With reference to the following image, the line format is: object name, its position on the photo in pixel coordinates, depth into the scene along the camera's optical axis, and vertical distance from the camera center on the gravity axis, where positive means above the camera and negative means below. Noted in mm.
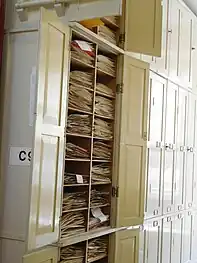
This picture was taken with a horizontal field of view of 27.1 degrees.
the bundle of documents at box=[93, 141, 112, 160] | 3292 +125
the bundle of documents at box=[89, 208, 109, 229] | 3184 -419
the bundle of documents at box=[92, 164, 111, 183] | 3254 -60
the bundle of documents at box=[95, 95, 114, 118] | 3303 +486
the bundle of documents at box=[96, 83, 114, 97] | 3322 +631
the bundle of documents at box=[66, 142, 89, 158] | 2967 +99
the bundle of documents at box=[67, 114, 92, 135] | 2973 +304
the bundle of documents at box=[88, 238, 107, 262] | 3194 -662
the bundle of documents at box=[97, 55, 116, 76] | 3309 +837
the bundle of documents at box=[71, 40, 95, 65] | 2952 +842
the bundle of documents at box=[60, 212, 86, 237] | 2855 -425
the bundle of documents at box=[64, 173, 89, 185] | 2923 -104
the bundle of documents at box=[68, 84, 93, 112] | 2975 +492
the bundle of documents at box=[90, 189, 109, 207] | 3252 -265
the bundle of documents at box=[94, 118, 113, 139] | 3270 +302
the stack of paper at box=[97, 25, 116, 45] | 3262 +1078
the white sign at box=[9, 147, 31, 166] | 2566 +42
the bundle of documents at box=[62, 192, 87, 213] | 2889 -261
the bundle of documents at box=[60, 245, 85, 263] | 2916 -653
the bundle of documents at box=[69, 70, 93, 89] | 3002 +643
